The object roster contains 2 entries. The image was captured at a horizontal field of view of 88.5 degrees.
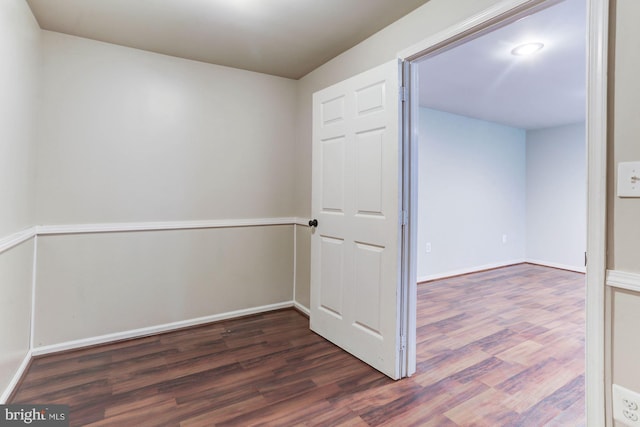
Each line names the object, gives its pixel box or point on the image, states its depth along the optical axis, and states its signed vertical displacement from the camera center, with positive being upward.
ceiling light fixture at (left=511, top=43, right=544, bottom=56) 2.52 +1.29
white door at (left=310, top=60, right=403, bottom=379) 2.05 -0.03
